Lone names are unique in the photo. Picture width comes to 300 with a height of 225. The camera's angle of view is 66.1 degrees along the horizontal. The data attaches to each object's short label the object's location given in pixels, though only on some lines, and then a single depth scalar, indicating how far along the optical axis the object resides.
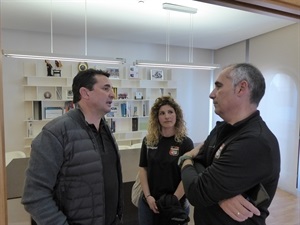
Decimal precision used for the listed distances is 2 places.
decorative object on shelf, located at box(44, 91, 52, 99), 4.76
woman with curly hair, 1.74
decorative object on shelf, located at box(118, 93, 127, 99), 5.34
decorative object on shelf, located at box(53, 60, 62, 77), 4.76
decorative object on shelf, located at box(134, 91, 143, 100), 5.46
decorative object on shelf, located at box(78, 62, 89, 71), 4.94
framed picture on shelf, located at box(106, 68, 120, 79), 5.23
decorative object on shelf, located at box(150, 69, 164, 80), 5.58
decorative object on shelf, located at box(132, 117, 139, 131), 5.53
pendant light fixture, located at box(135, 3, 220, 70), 3.10
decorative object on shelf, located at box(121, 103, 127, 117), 5.35
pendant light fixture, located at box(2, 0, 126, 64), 2.57
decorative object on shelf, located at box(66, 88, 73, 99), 4.91
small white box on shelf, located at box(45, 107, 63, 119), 4.78
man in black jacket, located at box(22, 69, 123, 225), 1.10
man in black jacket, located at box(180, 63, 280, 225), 0.89
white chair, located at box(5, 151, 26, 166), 3.49
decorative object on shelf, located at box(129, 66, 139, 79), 5.39
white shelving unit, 4.68
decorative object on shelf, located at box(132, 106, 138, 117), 5.50
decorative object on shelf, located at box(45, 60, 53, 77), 4.69
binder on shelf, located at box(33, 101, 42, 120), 4.70
